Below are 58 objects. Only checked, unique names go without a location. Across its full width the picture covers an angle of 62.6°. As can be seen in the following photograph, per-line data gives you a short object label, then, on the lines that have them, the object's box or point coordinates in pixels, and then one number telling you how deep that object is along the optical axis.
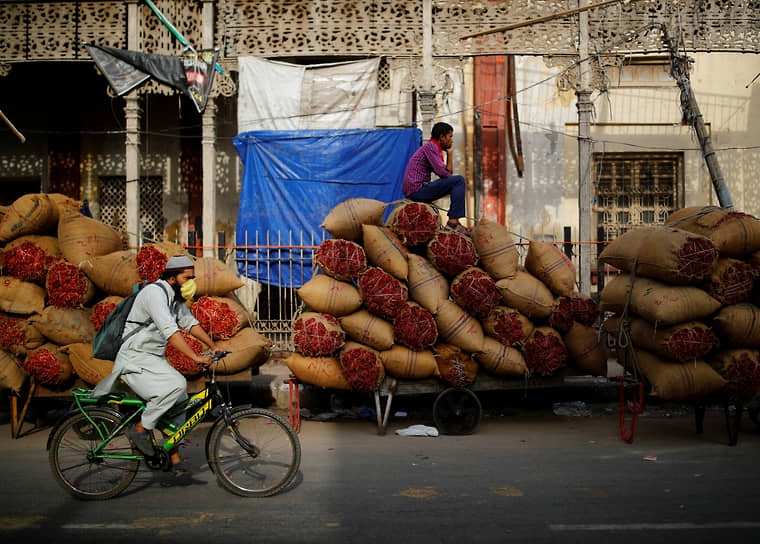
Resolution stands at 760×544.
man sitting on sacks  7.12
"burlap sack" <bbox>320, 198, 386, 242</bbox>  6.20
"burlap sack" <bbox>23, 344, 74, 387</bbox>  5.87
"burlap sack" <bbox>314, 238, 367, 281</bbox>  6.02
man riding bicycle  4.22
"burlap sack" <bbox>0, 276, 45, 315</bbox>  5.98
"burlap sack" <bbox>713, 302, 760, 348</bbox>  5.53
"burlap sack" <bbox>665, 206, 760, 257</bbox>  5.65
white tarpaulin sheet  10.38
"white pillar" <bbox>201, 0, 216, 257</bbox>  10.11
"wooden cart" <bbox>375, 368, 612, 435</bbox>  6.12
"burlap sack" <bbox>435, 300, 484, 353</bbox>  6.00
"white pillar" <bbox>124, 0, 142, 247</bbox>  10.11
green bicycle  4.19
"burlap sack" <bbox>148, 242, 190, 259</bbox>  6.29
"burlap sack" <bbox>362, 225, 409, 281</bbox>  6.05
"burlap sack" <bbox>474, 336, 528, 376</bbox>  6.00
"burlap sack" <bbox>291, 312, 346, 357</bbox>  5.91
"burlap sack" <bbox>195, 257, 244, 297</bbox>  6.31
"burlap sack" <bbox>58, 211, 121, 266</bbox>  6.17
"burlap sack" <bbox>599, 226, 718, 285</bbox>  5.46
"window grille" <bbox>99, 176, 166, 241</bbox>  13.28
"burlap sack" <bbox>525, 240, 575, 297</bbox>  6.19
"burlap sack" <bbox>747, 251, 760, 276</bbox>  5.69
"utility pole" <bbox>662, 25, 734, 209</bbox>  9.73
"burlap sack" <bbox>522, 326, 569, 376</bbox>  6.00
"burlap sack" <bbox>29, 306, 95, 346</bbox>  5.96
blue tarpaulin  9.82
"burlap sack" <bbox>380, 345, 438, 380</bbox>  5.96
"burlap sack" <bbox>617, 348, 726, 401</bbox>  5.52
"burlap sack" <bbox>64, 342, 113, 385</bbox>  5.89
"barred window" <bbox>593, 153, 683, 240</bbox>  13.10
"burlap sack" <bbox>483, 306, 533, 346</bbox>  6.02
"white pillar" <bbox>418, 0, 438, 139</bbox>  9.76
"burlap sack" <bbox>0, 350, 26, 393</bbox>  5.90
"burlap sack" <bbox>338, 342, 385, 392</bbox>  5.87
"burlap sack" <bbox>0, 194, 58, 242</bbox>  6.16
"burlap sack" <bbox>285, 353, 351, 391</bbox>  5.96
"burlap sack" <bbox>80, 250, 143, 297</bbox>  6.11
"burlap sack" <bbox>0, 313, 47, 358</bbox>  5.95
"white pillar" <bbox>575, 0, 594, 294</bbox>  9.53
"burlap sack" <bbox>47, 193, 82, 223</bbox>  6.37
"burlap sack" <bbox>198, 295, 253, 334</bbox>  6.30
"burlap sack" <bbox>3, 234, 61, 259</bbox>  6.18
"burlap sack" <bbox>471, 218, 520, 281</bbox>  6.12
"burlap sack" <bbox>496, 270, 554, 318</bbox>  6.04
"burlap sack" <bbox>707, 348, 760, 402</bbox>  5.56
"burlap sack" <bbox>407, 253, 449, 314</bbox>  6.04
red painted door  12.46
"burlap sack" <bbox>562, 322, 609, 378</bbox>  6.14
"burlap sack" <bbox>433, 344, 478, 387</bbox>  6.00
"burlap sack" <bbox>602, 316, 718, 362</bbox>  5.51
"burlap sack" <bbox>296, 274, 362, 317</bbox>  6.02
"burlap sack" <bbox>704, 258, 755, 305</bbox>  5.57
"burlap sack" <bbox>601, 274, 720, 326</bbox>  5.49
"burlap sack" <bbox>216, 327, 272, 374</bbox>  6.12
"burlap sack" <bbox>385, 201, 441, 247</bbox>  6.11
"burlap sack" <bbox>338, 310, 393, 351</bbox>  5.97
